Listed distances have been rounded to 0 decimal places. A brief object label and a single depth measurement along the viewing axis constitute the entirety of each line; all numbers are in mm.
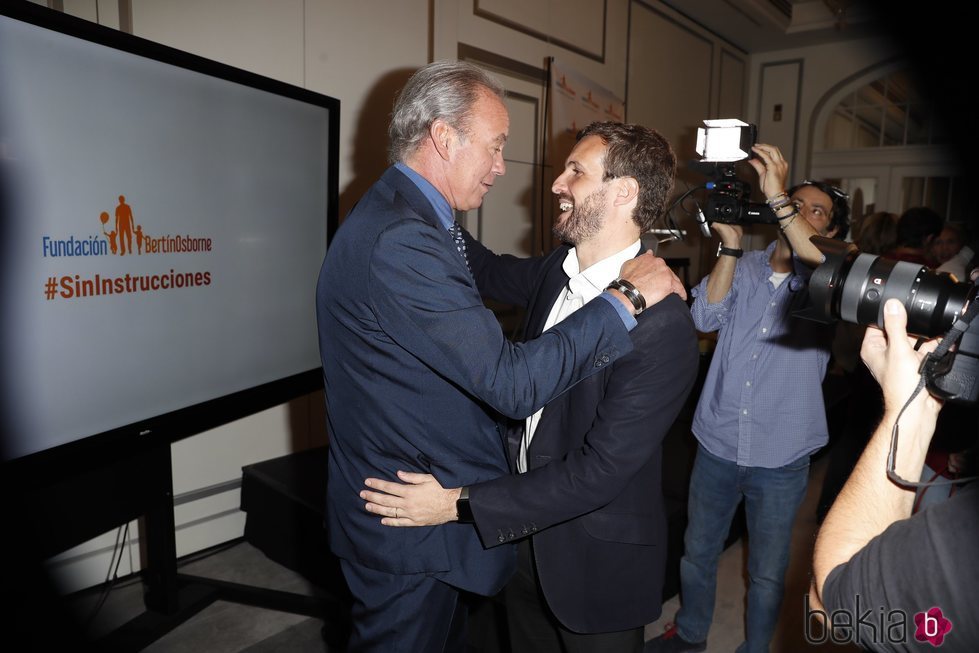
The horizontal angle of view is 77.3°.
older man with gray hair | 1050
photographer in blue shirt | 1856
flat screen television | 1360
